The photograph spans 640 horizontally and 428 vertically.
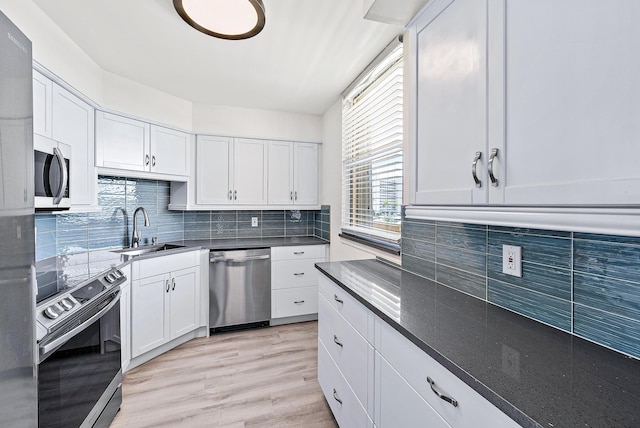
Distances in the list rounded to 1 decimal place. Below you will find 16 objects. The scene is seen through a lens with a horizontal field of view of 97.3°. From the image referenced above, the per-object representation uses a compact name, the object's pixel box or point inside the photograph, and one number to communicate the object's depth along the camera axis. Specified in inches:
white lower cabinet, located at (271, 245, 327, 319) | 123.1
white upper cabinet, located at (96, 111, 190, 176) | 95.1
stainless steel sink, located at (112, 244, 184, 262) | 91.2
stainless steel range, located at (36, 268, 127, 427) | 46.3
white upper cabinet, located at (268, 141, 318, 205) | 134.1
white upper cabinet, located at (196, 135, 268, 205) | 123.9
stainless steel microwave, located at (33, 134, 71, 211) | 58.7
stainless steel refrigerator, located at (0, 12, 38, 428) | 29.3
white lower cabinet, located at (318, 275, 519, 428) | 30.8
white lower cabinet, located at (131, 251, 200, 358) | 91.9
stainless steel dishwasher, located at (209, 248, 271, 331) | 115.0
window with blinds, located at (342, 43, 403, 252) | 80.6
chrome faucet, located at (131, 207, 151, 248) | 108.2
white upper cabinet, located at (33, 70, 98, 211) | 67.7
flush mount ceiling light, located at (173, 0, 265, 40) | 58.0
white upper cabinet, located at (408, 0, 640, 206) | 23.4
